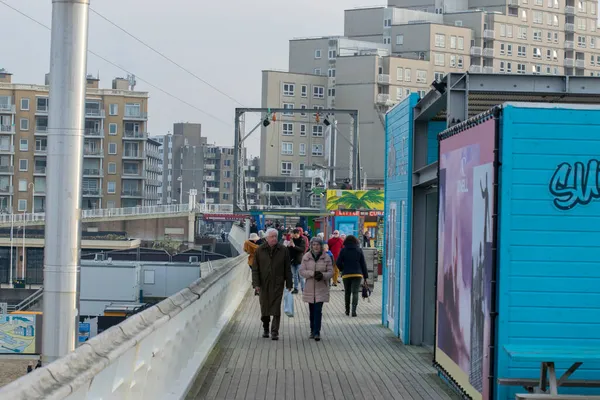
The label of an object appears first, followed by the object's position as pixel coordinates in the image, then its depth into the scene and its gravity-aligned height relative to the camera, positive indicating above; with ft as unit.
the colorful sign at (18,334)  198.18 -23.87
